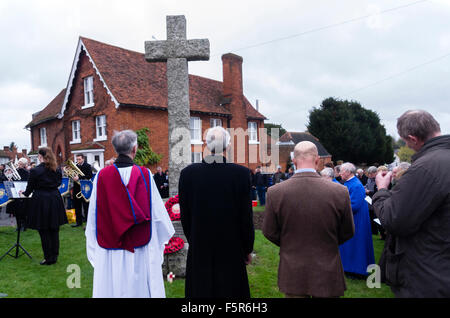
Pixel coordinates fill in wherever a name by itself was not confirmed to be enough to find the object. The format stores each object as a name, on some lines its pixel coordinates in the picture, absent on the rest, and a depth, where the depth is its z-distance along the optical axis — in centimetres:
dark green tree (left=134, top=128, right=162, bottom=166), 1844
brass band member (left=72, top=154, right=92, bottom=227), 981
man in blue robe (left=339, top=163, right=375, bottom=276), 546
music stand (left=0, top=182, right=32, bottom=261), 589
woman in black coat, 576
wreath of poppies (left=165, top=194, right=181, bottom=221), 538
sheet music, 588
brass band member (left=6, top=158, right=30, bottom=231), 687
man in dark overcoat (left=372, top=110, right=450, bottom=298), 213
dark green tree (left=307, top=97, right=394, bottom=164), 3494
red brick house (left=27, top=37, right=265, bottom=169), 1912
